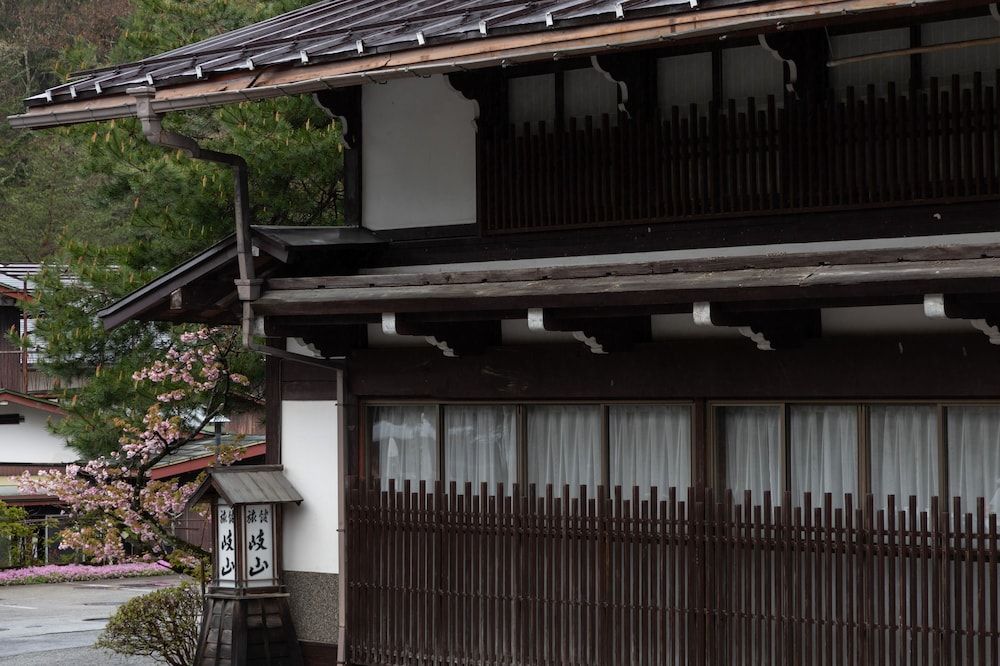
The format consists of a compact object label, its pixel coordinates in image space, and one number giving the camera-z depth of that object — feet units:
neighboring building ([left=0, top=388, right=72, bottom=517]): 126.62
